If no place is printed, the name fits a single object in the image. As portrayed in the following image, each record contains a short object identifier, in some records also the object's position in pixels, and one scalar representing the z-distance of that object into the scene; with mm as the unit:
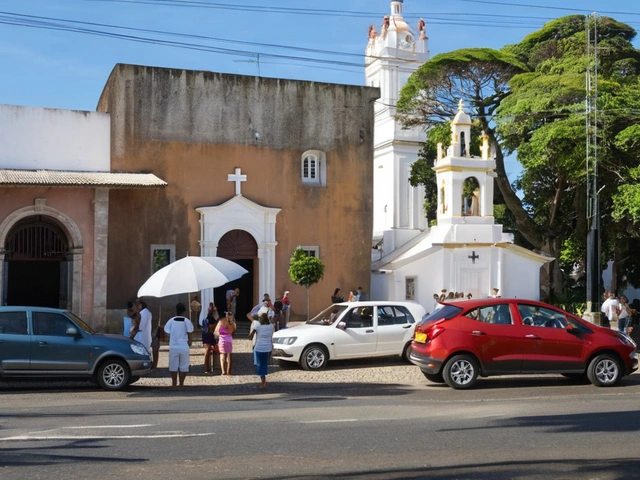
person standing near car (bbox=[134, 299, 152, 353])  17156
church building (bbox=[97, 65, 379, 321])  25391
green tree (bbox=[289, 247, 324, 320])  24672
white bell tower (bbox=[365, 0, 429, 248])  45375
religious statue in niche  31453
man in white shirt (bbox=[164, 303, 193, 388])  15461
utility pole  26016
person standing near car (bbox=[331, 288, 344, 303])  25756
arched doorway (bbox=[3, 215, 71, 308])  24250
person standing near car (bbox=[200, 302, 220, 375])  17391
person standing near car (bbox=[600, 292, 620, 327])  23400
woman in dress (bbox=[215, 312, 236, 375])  17016
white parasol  17047
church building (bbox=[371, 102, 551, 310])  30438
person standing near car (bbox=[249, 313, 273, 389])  15248
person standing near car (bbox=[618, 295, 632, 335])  23656
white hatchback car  18031
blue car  14594
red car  14977
